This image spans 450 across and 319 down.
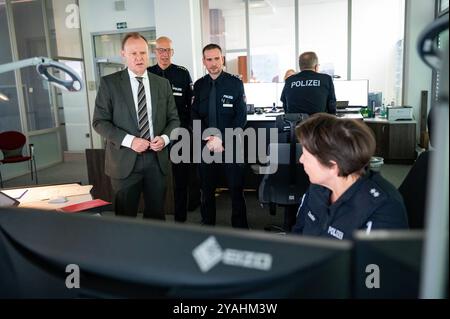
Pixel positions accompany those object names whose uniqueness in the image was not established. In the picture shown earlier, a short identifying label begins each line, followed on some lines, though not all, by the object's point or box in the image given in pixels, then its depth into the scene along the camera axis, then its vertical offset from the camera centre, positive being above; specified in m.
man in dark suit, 2.40 -0.25
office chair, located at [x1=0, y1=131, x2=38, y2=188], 5.21 -0.67
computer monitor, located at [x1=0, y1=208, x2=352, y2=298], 0.51 -0.24
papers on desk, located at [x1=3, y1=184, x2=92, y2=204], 1.98 -0.51
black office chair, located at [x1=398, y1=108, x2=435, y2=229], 1.40 -0.42
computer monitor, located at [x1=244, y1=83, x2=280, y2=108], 5.86 -0.16
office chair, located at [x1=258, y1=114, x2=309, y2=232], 2.82 -0.66
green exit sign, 7.24 +1.17
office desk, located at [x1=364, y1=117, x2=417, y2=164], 5.86 -0.91
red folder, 1.64 -0.49
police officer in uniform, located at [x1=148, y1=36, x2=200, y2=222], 3.49 -0.07
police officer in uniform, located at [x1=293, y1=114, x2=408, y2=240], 1.23 -0.34
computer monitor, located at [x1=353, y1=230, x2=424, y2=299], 0.50 -0.24
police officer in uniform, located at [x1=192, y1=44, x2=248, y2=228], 3.24 -0.22
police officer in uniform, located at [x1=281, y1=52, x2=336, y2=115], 3.89 -0.08
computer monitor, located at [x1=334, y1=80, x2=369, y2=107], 5.82 -0.18
